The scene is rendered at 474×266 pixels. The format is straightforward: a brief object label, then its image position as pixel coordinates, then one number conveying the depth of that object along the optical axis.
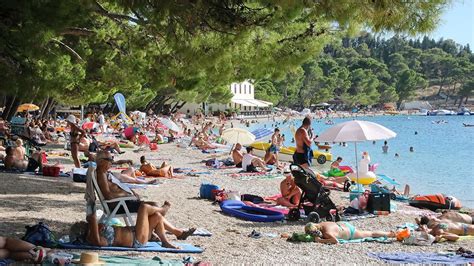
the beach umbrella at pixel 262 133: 23.94
